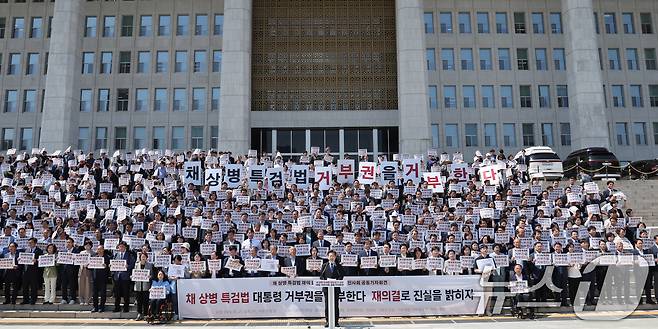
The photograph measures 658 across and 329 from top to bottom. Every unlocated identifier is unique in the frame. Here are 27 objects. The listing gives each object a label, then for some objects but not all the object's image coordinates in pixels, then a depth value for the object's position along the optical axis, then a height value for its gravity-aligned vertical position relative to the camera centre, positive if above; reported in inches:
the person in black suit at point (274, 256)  553.3 -7.6
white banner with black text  534.0 -47.5
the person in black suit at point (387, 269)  559.2 -22.4
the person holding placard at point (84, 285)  585.0 -36.5
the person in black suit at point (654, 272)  582.1 -29.5
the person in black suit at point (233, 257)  553.4 -8.1
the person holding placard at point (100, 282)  558.6 -32.0
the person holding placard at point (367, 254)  562.8 -6.7
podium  470.6 -36.5
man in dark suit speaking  497.9 -23.6
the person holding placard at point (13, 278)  586.6 -28.3
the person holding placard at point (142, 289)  532.7 -37.9
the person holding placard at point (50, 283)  587.8 -34.6
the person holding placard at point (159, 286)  519.5 -38.9
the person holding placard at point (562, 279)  573.9 -35.3
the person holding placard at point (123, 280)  553.9 -29.9
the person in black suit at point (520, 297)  540.7 -52.3
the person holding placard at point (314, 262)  534.9 -14.4
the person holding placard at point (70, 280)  585.3 -31.2
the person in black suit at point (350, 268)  547.5 -21.0
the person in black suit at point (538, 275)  567.2 -30.4
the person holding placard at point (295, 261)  558.9 -13.2
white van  1061.1 +156.9
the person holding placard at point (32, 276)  584.3 -26.2
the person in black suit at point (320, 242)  585.6 +6.4
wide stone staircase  558.9 -62.6
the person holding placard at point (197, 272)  543.8 -22.4
